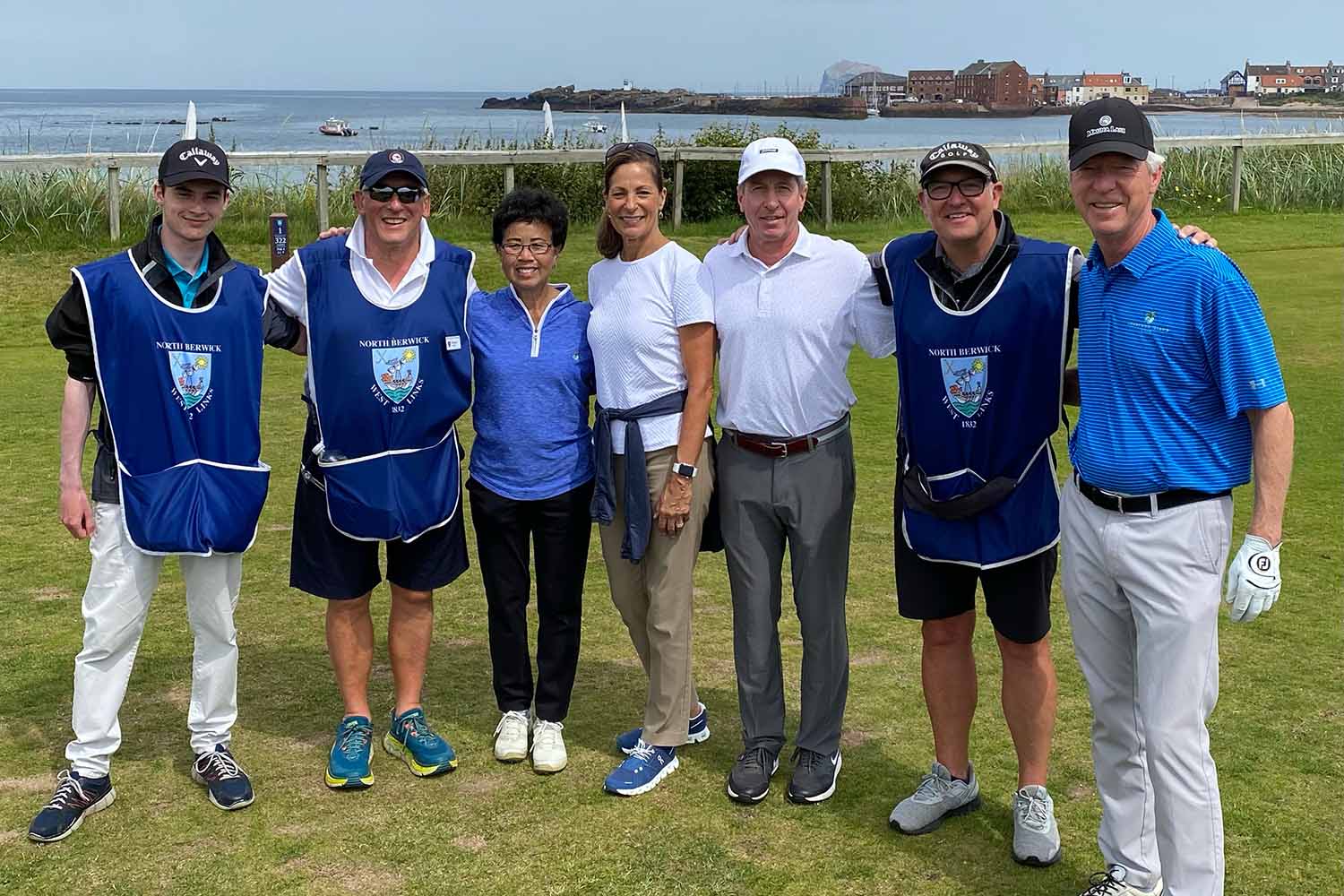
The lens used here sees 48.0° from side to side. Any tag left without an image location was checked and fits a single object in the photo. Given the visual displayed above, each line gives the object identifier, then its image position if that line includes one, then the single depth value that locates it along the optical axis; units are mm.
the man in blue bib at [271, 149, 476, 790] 4555
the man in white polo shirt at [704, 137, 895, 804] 4422
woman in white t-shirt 4555
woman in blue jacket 4691
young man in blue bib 4344
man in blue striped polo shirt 3438
